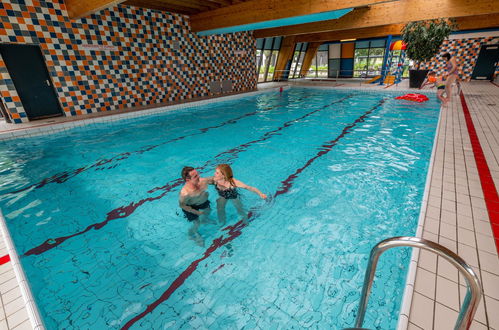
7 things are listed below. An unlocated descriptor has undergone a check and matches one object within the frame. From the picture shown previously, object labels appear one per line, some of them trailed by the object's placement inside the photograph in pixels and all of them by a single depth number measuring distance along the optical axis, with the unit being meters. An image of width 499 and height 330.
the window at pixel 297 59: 18.34
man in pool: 2.32
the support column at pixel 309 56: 18.67
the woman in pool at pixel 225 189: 2.37
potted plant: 8.52
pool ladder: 0.81
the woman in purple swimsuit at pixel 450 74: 6.22
